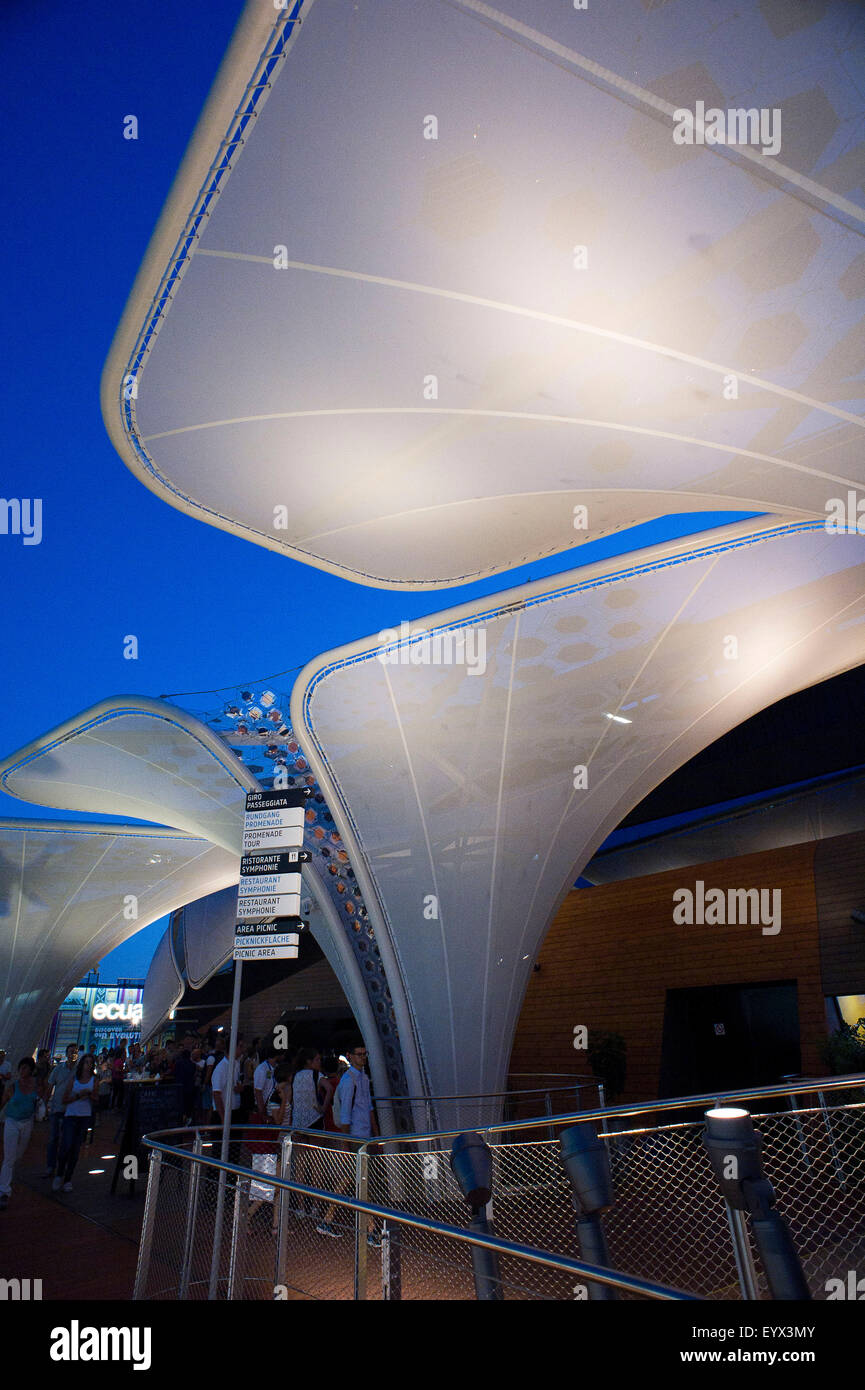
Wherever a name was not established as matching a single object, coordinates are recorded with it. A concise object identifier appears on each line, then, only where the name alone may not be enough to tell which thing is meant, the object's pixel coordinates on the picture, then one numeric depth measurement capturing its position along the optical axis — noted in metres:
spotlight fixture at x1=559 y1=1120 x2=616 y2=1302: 3.28
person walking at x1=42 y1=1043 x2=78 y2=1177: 11.08
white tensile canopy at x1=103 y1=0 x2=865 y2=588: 3.51
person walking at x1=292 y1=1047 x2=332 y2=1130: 9.29
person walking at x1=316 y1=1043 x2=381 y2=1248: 8.55
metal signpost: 6.99
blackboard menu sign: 10.95
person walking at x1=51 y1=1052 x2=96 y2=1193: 10.83
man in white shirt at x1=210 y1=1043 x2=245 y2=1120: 10.06
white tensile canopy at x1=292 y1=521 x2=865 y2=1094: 8.38
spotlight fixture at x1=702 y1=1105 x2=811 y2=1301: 2.67
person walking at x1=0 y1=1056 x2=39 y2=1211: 9.62
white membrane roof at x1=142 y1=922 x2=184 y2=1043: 38.03
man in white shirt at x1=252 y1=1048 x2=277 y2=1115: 10.98
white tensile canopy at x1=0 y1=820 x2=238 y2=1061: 21.73
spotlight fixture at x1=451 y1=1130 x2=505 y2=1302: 3.55
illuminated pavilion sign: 53.28
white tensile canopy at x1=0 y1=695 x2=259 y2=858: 12.59
